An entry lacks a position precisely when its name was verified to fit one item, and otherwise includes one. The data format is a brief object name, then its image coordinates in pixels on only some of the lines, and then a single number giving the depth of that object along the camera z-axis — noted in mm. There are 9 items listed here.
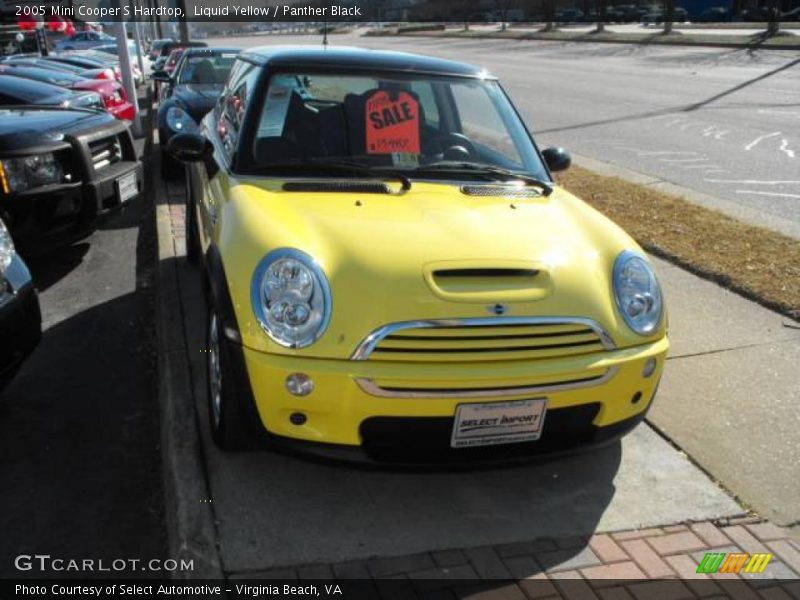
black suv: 5086
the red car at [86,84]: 11023
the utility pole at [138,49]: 23062
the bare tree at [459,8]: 80750
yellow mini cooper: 2629
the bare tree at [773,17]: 32681
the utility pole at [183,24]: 22989
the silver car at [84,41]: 31062
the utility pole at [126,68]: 12719
